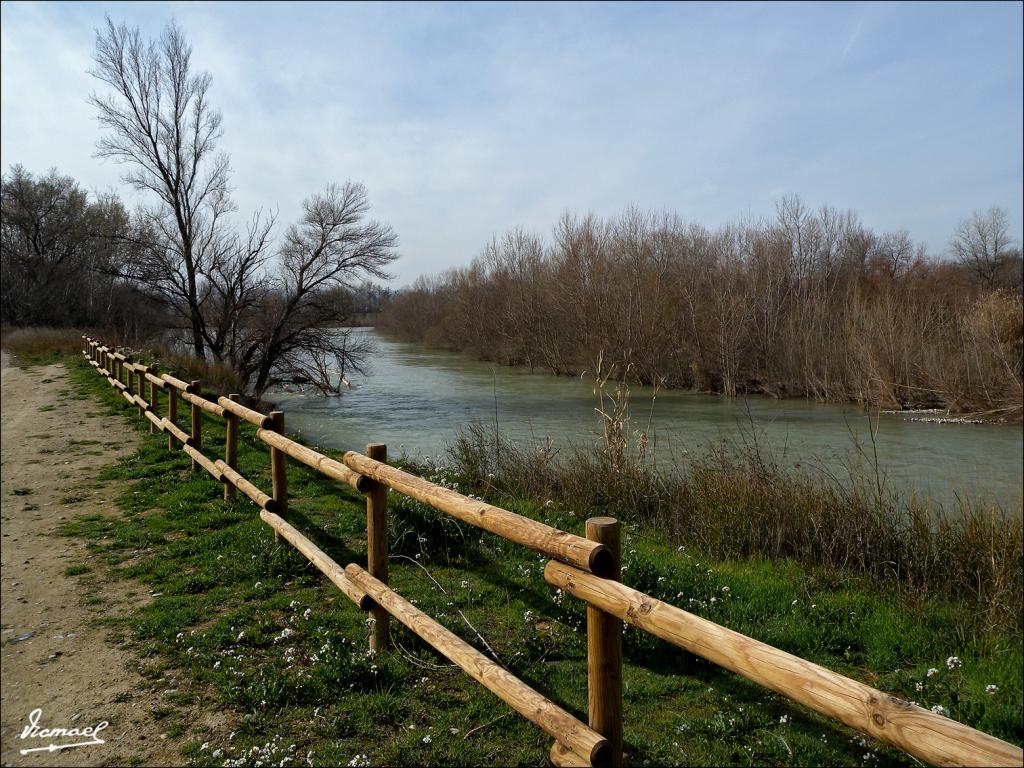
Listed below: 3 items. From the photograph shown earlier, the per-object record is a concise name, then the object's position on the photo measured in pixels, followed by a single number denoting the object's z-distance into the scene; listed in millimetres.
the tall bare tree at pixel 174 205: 26953
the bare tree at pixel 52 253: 40062
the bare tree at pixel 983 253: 57562
